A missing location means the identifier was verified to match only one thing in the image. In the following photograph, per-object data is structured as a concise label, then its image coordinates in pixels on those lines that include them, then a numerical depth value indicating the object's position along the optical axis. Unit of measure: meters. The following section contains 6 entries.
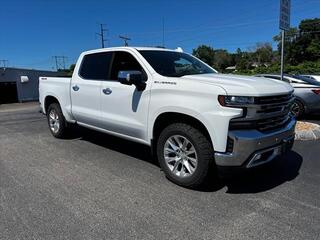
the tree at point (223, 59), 82.76
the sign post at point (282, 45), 5.96
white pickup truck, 2.82
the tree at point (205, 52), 76.83
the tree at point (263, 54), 80.91
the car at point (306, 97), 6.98
